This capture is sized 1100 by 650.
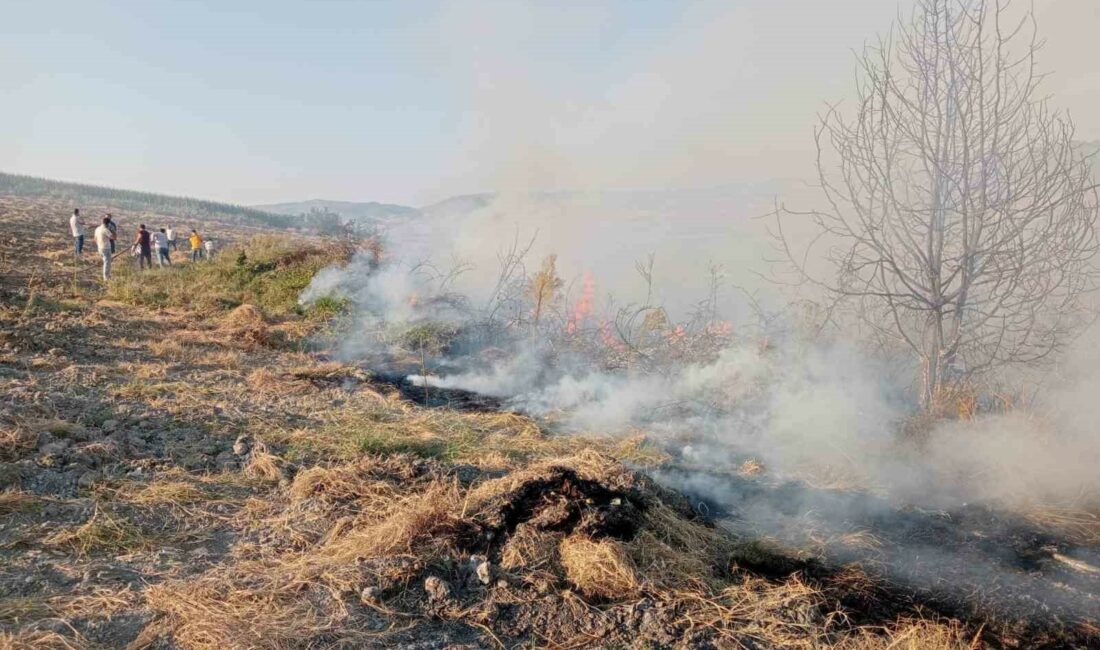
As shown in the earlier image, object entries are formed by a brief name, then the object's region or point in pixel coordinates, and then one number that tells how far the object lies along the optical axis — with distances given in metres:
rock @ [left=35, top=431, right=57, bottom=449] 4.95
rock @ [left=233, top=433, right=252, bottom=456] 5.30
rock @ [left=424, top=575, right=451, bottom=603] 3.38
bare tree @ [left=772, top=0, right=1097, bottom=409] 5.58
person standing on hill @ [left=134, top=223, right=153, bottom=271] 15.90
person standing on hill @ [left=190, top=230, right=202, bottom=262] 18.97
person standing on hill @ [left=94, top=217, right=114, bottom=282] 13.50
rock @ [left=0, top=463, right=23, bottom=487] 4.36
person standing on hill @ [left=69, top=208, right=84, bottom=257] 16.83
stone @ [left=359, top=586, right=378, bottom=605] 3.34
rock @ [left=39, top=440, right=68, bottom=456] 4.83
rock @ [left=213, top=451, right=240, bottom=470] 5.09
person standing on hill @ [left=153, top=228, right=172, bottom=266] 17.31
